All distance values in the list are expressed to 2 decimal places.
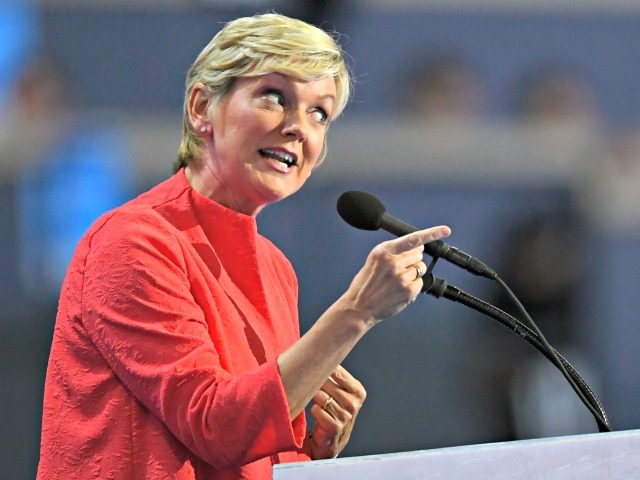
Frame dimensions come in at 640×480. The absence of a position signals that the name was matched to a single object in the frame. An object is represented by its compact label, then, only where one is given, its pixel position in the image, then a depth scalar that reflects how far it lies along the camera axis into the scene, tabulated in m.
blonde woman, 9.07
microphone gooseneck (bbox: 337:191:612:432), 9.10
